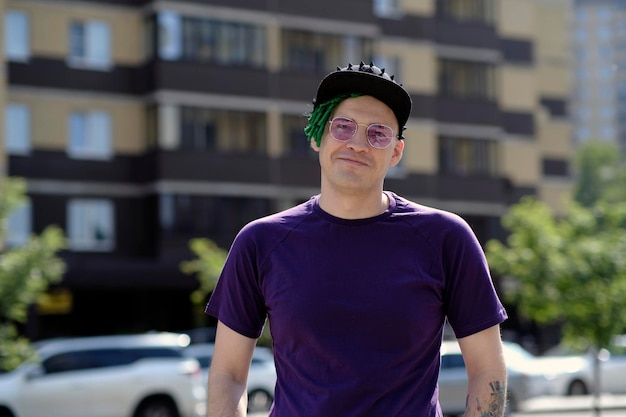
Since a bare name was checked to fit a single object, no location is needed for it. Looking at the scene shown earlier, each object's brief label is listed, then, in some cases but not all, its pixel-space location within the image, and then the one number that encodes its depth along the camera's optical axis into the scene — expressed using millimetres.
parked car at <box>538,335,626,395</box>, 34156
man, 3793
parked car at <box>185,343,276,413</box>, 27594
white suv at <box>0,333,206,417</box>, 22047
